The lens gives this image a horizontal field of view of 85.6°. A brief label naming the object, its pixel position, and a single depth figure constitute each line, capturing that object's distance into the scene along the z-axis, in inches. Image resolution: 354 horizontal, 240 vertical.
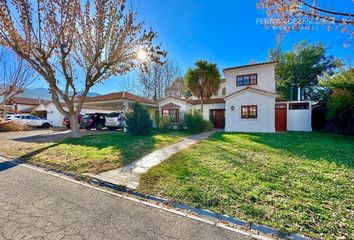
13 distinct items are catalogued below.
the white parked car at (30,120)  888.0
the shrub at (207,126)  668.6
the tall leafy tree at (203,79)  744.3
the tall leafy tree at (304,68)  967.0
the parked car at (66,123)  860.6
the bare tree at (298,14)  148.4
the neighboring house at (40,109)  1129.4
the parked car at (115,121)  714.8
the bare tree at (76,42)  427.5
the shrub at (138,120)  518.6
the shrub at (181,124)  657.0
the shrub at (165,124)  628.7
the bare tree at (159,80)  1387.8
